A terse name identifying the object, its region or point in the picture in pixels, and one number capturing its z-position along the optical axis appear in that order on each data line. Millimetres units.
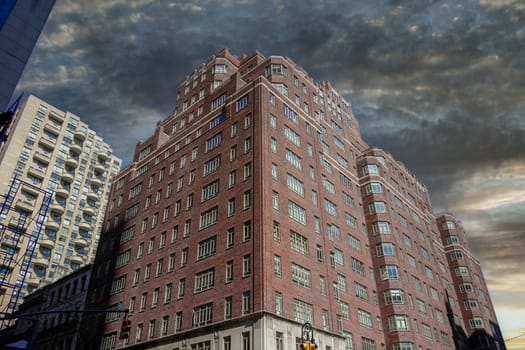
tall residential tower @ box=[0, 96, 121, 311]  91812
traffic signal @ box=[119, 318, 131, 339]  25741
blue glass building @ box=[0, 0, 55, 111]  33656
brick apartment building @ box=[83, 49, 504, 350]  42281
